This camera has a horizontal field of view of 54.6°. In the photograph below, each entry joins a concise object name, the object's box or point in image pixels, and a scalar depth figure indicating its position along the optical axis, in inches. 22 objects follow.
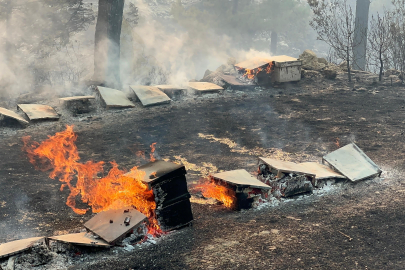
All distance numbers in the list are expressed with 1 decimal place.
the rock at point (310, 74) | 550.0
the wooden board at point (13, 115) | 378.0
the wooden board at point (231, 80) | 519.7
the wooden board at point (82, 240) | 182.2
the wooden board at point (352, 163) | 271.3
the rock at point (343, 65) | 600.1
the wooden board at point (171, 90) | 485.1
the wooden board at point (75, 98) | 425.1
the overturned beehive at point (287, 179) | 249.8
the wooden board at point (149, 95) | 452.3
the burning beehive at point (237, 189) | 235.1
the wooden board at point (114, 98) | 438.3
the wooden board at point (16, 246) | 167.9
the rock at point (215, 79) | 531.8
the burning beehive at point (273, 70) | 520.7
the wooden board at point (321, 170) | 261.9
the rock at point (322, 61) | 589.1
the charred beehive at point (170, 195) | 207.8
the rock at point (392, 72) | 561.2
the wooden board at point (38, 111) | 396.5
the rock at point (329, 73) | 546.7
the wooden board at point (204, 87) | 494.0
